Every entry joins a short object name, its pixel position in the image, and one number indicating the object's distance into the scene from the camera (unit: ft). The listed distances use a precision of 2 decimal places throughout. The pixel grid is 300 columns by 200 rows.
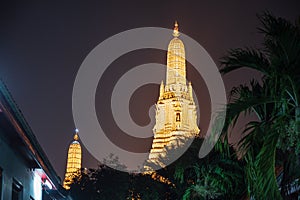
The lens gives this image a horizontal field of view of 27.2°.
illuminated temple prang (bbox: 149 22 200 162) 326.44
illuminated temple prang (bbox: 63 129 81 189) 358.06
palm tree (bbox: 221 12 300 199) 35.09
